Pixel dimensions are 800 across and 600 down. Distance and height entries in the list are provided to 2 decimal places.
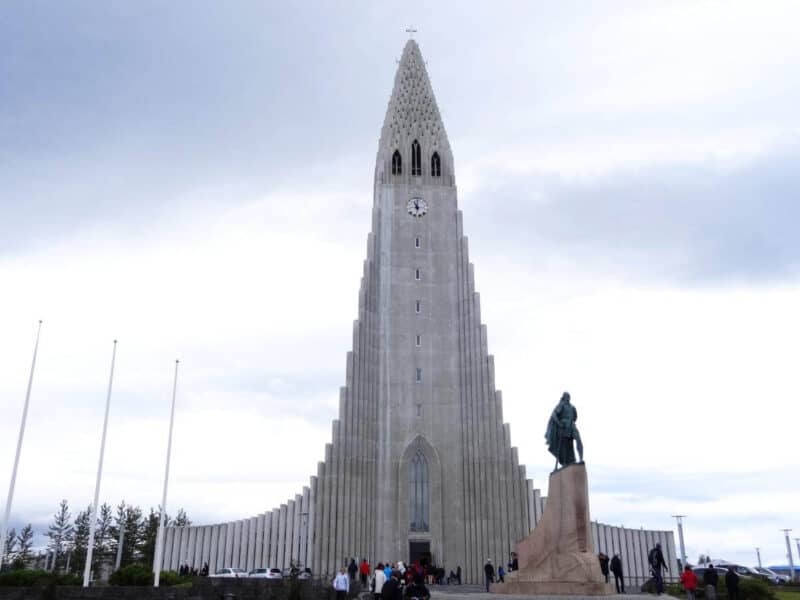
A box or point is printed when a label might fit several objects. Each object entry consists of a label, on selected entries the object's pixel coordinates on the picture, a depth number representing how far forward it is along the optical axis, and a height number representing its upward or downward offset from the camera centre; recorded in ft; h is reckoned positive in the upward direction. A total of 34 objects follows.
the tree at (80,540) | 267.59 +10.69
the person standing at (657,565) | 88.53 +0.77
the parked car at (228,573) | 137.18 -0.29
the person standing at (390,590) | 47.80 -1.08
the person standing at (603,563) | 97.14 +1.09
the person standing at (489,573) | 114.77 -0.18
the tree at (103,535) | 276.76 +12.86
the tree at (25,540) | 302.04 +12.07
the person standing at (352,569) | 131.61 +0.41
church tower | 157.99 +37.91
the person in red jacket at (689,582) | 78.18 -0.95
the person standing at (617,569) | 93.50 +0.34
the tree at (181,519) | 314.65 +20.05
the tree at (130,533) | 270.26 +13.00
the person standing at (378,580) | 75.10 -0.78
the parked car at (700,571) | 117.10 +0.16
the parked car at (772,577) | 146.61 -0.88
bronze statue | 86.79 +14.91
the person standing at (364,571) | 118.62 +0.07
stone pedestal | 79.30 +2.31
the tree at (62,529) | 301.22 +15.47
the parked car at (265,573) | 134.10 -0.28
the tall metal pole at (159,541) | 107.27 +4.19
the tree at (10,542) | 295.32 +11.09
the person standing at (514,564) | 99.34 +0.95
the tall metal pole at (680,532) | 152.33 +7.68
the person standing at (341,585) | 76.95 -1.27
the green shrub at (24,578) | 94.62 -0.82
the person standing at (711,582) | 77.71 -0.94
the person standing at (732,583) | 75.41 -1.00
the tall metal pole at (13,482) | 96.73 +10.76
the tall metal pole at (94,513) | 100.68 +7.39
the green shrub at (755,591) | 77.66 -1.78
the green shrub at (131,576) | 105.60 -0.64
